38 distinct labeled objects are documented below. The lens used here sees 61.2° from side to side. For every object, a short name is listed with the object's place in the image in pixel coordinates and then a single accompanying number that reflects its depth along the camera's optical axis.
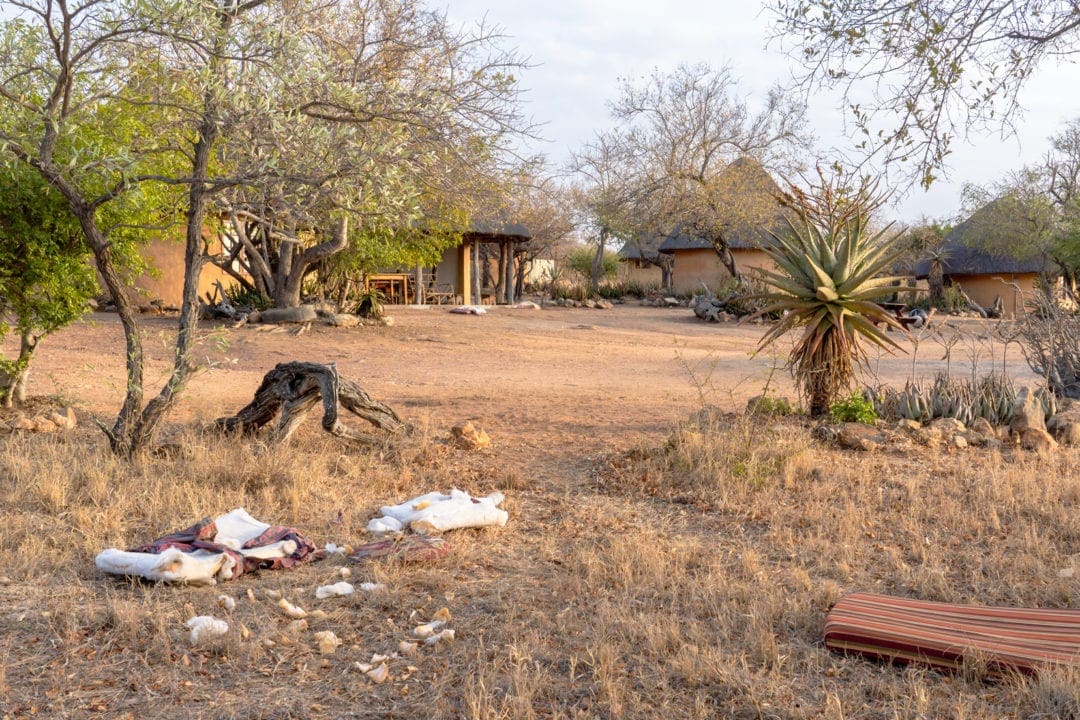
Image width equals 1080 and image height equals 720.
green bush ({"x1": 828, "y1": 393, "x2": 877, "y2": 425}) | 8.25
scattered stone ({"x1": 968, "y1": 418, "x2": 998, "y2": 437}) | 8.12
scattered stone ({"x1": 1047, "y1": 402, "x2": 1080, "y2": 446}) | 8.08
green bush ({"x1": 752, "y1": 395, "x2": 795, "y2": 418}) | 8.45
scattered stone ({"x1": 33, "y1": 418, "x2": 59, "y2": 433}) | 7.96
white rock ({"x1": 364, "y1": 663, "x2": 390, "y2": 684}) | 3.61
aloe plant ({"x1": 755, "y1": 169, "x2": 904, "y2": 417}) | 7.99
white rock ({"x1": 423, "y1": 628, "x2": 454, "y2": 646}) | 3.96
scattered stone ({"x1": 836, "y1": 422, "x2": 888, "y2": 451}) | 7.69
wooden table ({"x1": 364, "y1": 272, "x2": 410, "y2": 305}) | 27.02
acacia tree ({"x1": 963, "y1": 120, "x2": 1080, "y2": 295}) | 29.88
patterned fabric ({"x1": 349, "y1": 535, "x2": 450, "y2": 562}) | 4.99
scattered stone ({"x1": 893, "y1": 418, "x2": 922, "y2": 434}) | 8.08
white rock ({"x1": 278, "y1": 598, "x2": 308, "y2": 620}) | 4.23
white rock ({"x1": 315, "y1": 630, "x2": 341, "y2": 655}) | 3.87
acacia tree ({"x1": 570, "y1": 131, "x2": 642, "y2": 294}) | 29.20
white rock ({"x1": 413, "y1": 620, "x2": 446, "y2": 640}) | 4.05
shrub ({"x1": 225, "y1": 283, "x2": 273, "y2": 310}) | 19.27
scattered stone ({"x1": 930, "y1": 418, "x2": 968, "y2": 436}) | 8.08
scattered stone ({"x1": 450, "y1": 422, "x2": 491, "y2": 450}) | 7.74
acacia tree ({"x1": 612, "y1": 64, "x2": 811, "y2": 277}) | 27.48
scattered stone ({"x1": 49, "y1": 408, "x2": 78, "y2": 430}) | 8.18
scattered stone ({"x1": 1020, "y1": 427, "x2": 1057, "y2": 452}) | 7.83
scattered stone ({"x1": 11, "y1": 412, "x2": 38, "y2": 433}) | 7.86
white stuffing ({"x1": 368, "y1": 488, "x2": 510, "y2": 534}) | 5.52
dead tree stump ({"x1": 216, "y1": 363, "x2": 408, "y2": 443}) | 7.33
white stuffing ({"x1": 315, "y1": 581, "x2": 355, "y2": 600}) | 4.48
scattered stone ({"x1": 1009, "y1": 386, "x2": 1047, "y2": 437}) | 8.09
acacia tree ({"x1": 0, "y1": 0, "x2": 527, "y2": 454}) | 5.80
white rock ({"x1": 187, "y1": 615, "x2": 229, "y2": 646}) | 3.85
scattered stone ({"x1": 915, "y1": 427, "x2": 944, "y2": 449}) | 7.91
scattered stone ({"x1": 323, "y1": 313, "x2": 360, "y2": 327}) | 18.45
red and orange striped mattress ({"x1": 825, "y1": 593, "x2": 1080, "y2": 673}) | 3.57
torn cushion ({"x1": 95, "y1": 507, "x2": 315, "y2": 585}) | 4.52
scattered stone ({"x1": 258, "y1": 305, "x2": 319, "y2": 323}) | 17.77
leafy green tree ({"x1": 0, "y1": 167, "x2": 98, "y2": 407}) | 7.58
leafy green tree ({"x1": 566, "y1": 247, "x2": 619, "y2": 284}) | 40.56
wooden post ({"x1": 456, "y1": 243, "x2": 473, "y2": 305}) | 28.88
